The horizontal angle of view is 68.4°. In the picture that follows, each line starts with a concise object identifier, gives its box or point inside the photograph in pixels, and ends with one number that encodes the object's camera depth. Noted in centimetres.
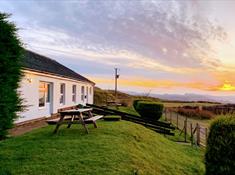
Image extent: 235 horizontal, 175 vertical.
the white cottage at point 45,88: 959
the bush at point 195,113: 1857
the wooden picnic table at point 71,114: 678
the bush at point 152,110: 1481
